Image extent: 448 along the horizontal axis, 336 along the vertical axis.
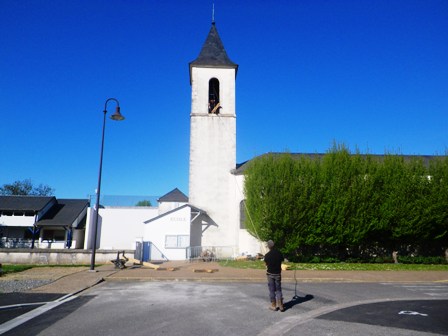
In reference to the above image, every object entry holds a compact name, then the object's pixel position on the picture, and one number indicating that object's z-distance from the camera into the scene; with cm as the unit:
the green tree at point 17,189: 7431
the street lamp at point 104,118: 1596
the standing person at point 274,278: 781
